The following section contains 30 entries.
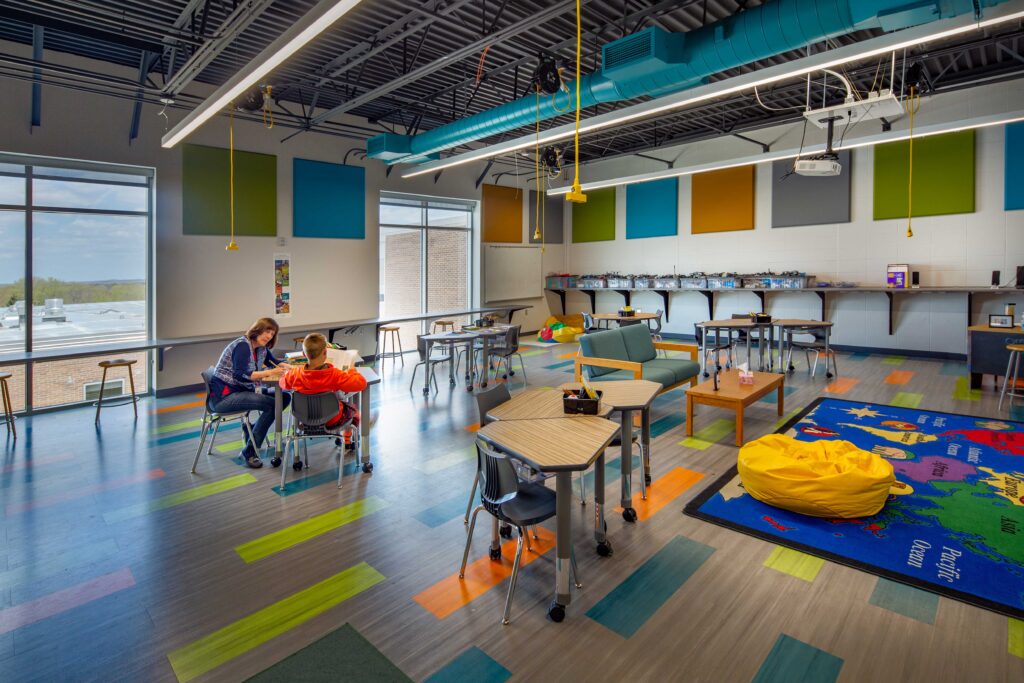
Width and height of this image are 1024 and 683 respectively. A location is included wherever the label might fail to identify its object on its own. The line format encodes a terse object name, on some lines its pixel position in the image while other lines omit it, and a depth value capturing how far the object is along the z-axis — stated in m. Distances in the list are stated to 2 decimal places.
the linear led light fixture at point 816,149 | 6.56
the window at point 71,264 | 6.35
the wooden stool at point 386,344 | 10.15
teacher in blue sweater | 4.63
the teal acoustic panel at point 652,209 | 12.11
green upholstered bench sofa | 5.96
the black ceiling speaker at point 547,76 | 5.90
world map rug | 2.90
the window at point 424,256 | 10.43
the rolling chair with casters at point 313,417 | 4.19
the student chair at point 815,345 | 7.99
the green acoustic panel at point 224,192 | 7.48
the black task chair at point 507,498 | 2.65
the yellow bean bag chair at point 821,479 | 3.50
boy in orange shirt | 4.18
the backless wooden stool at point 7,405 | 5.59
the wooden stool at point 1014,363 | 6.04
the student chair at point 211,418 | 4.64
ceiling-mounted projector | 6.65
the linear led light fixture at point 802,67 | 3.90
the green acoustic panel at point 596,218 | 13.28
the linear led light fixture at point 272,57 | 3.21
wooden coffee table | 5.09
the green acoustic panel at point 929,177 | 8.73
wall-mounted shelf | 8.38
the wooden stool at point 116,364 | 6.26
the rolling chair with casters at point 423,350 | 7.30
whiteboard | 12.10
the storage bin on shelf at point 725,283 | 10.52
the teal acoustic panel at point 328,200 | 8.71
